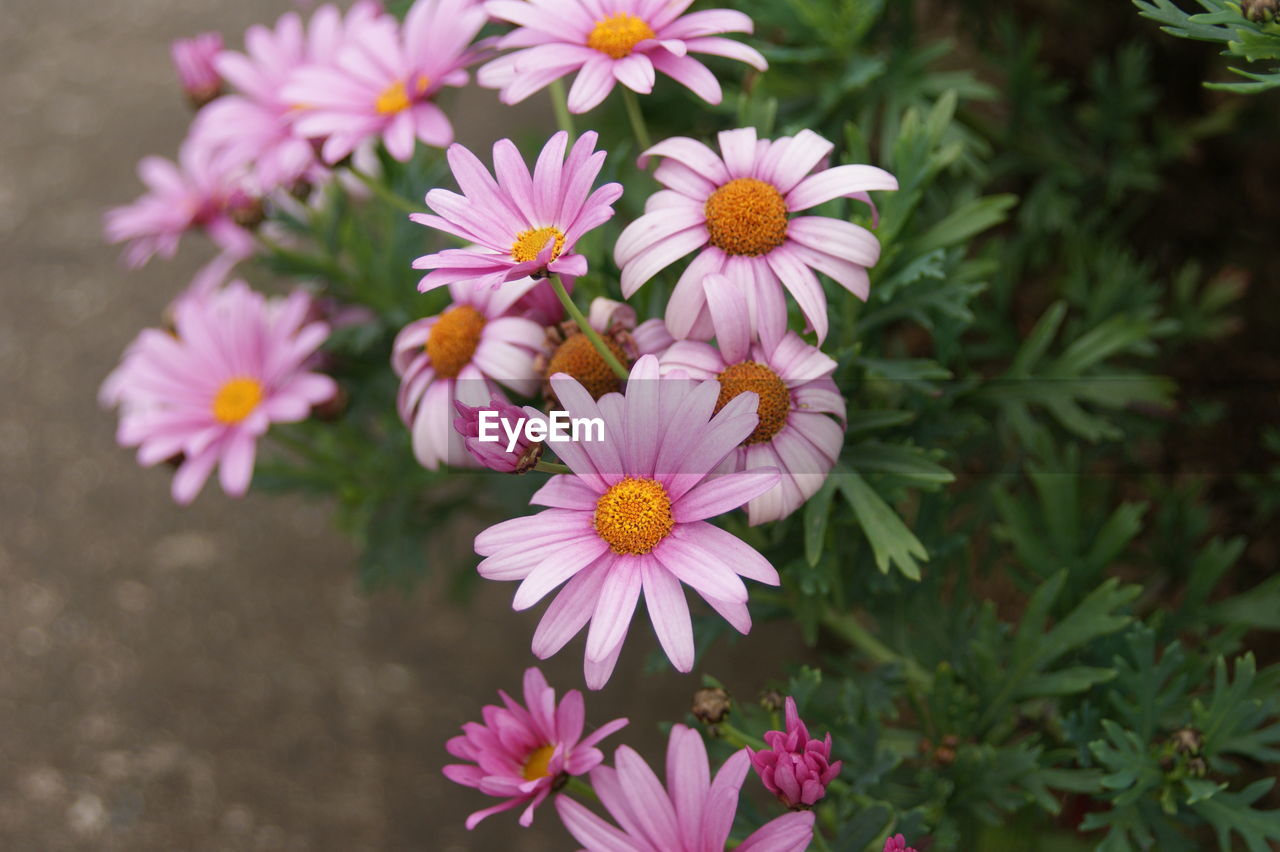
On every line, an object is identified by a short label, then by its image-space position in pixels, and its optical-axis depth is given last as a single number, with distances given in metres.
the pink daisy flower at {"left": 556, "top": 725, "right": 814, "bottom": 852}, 0.53
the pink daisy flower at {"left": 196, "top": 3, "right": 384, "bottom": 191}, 0.66
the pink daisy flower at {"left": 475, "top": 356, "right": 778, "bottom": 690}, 0.51
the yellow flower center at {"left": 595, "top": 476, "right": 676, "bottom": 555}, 0.52
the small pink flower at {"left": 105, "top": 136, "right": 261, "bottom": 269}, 0.71
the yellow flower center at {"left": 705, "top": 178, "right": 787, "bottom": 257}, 0.54
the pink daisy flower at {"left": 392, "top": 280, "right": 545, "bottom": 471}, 0.56
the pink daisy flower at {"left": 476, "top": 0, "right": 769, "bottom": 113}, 0.55
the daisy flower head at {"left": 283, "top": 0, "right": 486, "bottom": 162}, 0.60
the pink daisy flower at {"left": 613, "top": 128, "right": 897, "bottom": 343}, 0.54
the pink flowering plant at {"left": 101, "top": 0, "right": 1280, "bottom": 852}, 0.52
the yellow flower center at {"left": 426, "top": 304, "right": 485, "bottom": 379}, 0.57
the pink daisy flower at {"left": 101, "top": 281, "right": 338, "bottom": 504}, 0.64
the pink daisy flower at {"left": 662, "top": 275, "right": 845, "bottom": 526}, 0.53
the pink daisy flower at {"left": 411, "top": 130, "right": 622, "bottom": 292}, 0.51
